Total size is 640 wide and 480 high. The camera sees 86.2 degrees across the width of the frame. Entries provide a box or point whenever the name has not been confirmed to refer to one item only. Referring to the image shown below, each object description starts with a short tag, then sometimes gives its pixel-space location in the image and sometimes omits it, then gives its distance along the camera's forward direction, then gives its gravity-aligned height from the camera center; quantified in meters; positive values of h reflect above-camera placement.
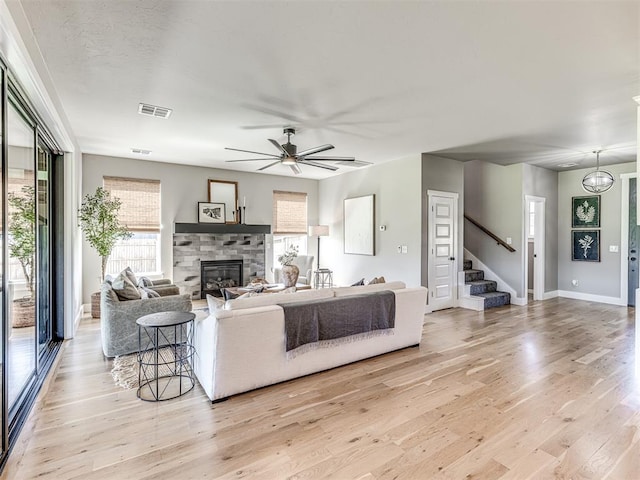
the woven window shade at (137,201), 6.12 +0.71
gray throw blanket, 2.98 -0.77
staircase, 6.29 -1.01
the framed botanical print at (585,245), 6.70 -0.17
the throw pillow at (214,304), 2.94 -0.57
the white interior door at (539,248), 6.98 -0.23
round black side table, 2.87 -1.27
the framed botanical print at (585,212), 6.70 +0.50
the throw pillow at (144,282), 4.65 -0.60
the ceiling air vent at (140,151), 5.58 +1.47
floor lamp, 7.75 +0.18
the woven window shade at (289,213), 7.84 +0.60
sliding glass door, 2.38 -0.11
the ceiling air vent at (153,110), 3.69 +1.43
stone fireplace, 6.66 -0.32
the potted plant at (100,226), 5.27 +0.21
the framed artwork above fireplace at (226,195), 7.04 +0.91
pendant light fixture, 5.52 +0.90
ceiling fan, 4.02 +1.02
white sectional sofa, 2.68 -0.93
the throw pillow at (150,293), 4.03 -0.65
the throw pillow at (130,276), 4.14 -0.45
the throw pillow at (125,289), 3.78 -0.56
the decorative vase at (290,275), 5.46 -0.59
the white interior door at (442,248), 5.95 -0.19
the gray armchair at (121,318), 3.64 -0.84
